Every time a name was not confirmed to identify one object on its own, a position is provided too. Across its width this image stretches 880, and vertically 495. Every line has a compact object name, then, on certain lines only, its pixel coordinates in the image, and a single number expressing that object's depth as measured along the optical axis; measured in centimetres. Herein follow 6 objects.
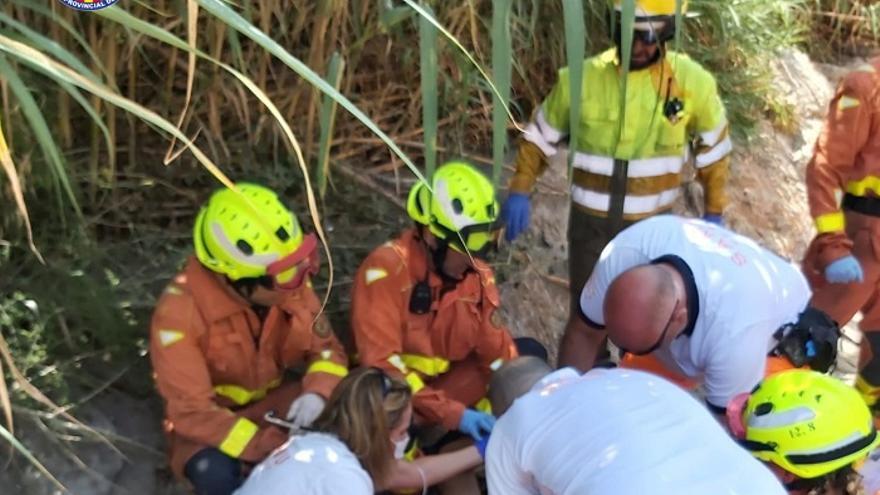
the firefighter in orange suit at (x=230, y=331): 294
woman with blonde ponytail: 255
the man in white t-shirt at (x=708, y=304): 269
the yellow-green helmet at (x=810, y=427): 232
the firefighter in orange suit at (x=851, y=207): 349
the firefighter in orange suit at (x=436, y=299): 312
